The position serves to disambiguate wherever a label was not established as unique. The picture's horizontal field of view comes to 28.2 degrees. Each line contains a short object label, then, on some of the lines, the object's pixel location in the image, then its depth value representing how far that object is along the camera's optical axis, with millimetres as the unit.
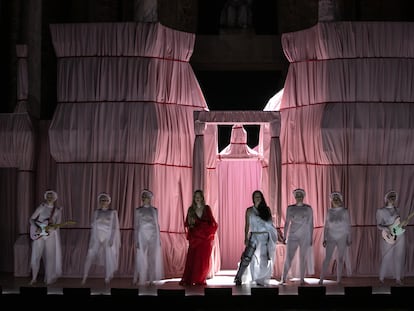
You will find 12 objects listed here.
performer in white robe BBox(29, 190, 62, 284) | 12938
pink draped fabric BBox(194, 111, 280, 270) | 14641
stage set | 14039
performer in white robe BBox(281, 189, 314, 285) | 12602
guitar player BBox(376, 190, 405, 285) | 12594
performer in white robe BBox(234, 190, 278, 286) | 12609
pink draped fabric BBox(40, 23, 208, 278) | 14242
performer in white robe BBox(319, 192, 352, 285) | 12555
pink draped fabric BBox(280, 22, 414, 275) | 14031
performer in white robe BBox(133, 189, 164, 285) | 12852
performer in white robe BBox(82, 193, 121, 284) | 12898
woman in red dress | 12703
